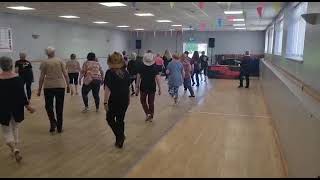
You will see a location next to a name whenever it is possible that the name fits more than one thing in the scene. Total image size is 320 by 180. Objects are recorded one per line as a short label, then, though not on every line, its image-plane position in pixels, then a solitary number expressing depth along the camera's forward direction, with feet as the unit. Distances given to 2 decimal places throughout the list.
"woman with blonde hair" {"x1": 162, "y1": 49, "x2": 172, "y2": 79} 29.99
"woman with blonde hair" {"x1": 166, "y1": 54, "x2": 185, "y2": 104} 19.97
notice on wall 27.02
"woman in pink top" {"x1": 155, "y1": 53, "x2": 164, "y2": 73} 29.65
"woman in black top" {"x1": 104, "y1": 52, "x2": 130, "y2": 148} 11.21
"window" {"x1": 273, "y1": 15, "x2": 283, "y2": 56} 23.74
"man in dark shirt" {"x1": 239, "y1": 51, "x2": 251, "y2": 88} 31.18
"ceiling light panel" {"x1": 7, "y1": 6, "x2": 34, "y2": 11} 24.23
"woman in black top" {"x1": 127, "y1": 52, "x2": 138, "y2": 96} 22.86
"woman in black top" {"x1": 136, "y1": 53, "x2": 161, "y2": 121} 14.87
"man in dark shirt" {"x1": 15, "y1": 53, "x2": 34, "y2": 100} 19.42
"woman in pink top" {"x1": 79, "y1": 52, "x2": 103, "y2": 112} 17.10
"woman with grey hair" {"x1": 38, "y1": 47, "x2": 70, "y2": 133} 12.66
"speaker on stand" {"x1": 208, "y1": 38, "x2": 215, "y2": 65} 52.20
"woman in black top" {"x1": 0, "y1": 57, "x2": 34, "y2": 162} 9.70
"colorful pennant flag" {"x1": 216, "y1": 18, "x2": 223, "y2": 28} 33.86
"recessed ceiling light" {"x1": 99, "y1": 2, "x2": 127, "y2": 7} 22.36
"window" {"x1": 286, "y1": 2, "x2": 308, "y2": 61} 13.70
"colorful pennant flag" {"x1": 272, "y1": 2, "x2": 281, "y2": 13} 21.10
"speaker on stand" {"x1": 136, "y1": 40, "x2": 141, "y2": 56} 56.80
